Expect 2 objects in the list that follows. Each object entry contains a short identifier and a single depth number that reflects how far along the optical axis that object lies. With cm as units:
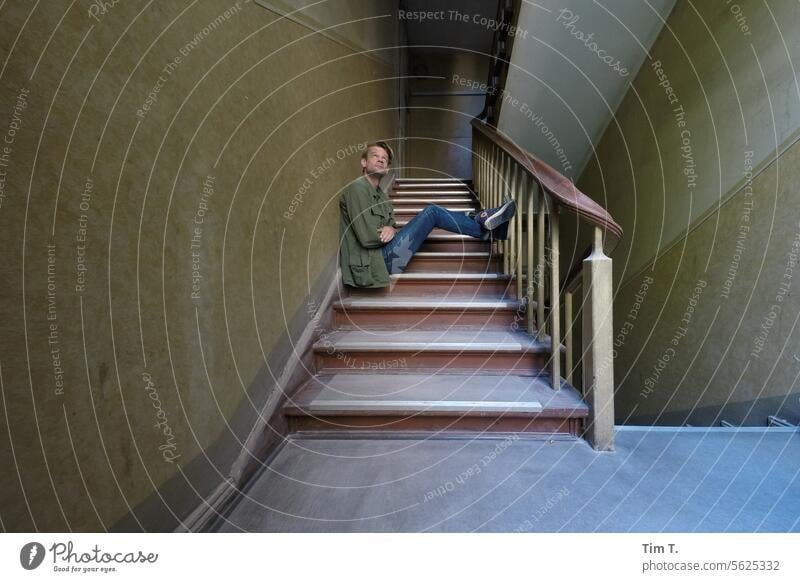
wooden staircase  103
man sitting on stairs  163
